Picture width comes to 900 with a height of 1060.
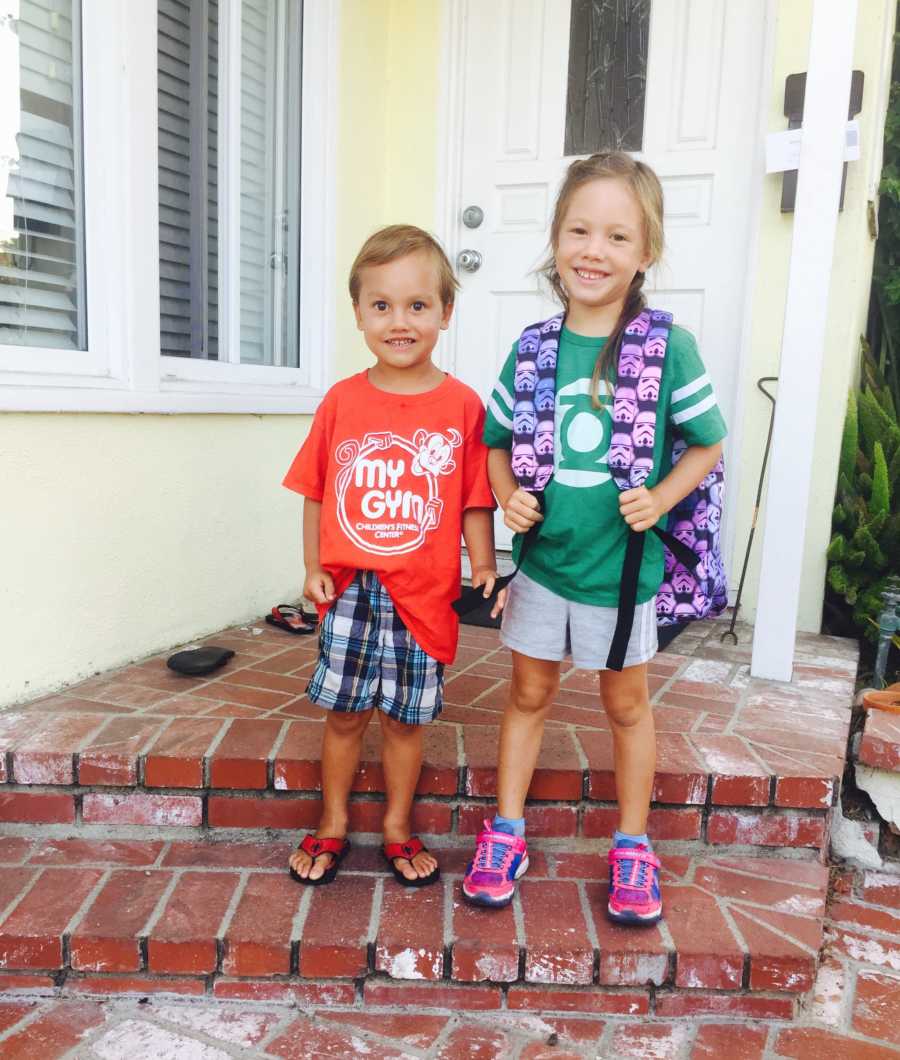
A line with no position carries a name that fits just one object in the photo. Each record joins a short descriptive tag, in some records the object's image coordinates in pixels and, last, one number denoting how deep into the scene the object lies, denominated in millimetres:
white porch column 2256
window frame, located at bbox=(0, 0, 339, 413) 2246
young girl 1586
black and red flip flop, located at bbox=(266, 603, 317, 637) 2939
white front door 3066
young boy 1689
